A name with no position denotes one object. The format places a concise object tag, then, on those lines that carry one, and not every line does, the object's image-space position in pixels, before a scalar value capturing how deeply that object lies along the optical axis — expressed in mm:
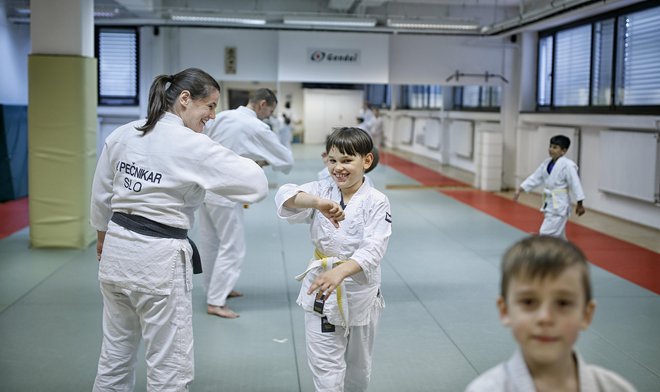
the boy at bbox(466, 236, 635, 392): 1515
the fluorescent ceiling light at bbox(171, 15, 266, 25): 12672
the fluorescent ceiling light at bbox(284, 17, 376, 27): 12914
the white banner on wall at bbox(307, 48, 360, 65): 14641
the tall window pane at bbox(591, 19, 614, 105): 11758
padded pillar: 7961
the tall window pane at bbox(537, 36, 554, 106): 14359
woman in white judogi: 2871
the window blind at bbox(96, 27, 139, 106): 15047
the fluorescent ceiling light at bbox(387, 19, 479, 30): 12883
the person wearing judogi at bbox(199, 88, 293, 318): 5621
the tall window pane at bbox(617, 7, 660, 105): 10348
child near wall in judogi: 6953
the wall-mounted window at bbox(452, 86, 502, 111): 17273
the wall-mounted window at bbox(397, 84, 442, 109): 22031
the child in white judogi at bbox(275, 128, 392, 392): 3057
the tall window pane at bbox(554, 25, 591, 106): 12656
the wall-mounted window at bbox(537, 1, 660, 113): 10539
